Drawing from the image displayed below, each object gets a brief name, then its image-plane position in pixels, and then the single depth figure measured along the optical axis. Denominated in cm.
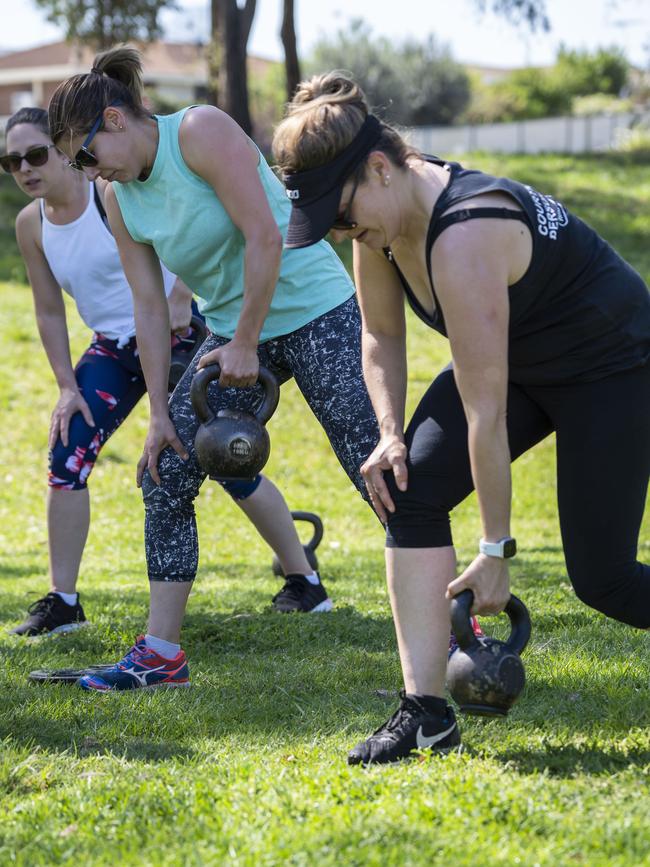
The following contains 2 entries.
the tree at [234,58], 1966
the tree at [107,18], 2866
